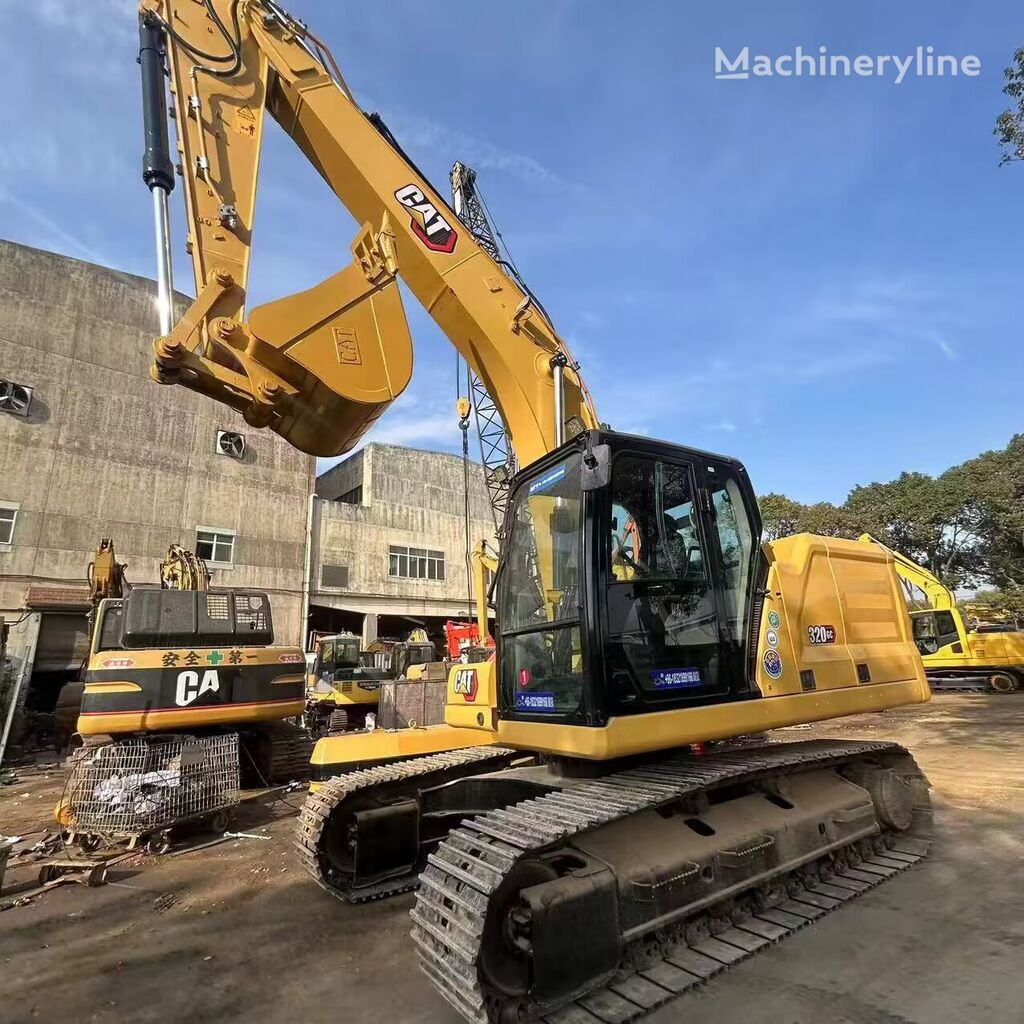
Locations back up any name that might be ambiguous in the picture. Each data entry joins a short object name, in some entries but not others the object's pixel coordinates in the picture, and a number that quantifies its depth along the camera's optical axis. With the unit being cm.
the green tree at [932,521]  3547
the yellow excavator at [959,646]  1599
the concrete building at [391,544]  2645
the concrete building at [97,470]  1917
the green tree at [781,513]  3556
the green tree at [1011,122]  874
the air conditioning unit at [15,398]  1952
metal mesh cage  570
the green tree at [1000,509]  3359
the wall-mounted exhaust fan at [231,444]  2355
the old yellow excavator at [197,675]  640
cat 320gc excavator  295
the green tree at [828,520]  3469
